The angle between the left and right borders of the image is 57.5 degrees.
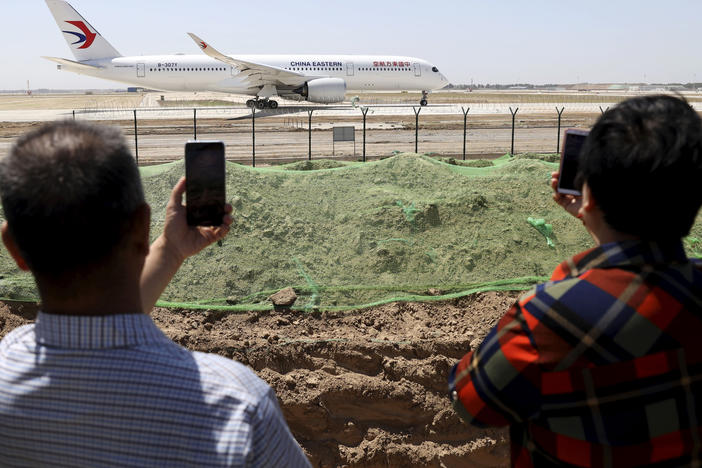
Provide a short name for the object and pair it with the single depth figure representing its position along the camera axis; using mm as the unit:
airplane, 40344
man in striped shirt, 1396
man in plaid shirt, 1727
